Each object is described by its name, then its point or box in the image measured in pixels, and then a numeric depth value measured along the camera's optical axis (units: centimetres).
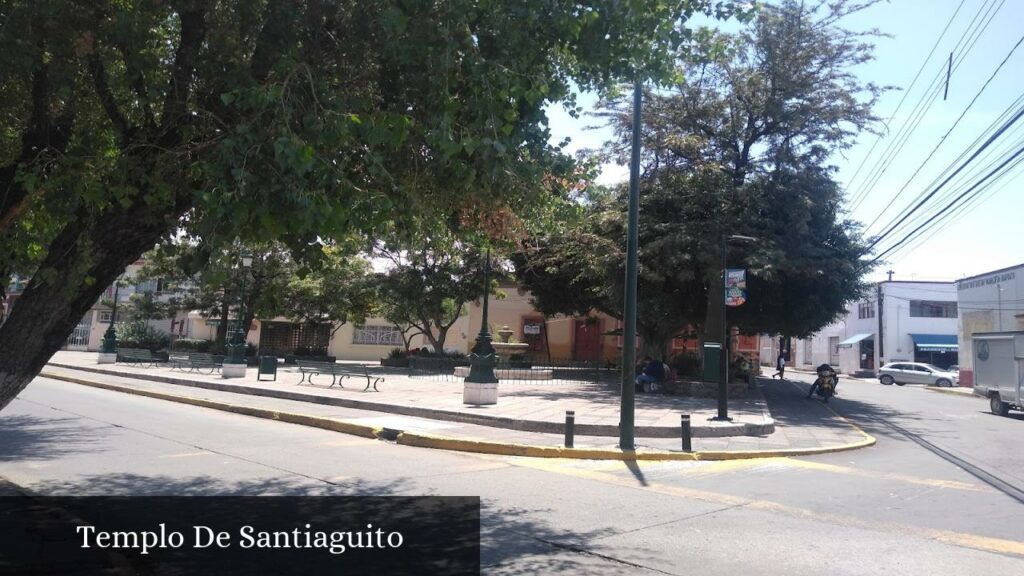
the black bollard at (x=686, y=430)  1152
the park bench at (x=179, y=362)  3046
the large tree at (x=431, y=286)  3412
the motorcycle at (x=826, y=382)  2375
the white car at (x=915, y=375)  4085
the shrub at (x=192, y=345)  4209
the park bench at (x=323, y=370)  2229
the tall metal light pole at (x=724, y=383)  1475
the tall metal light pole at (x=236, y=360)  2523
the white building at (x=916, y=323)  5141
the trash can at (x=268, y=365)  2438
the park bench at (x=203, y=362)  2878
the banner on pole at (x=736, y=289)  1505
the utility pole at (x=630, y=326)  1160
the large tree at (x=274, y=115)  559
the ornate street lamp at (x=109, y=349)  3216
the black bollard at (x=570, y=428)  1162
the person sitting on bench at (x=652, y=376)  2227
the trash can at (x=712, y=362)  1539
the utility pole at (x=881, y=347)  5247
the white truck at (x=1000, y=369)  2112
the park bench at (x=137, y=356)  3105
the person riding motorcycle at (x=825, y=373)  2372
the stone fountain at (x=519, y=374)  2923
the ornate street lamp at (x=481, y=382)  1703
